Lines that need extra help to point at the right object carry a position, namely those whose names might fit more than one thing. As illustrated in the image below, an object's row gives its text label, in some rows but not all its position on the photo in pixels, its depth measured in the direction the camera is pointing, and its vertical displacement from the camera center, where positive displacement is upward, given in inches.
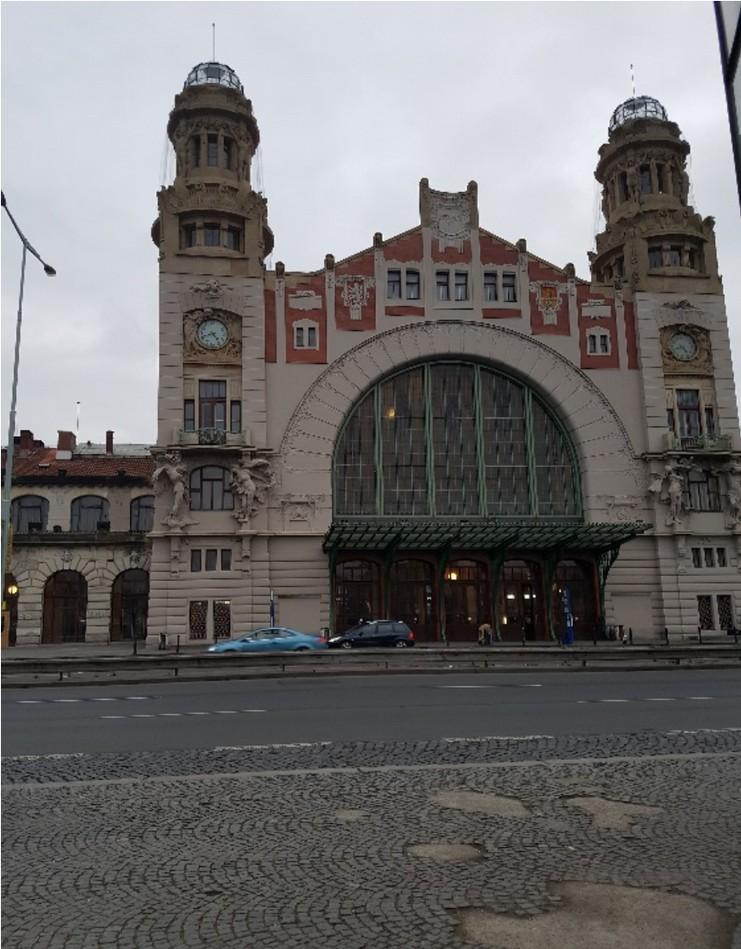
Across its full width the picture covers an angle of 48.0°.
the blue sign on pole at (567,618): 1610.5 -10.5
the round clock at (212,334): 1752.0 +599.4
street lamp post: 1112.5 +416.4
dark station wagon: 1478.8 -32.5
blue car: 1331.2 -33.4
